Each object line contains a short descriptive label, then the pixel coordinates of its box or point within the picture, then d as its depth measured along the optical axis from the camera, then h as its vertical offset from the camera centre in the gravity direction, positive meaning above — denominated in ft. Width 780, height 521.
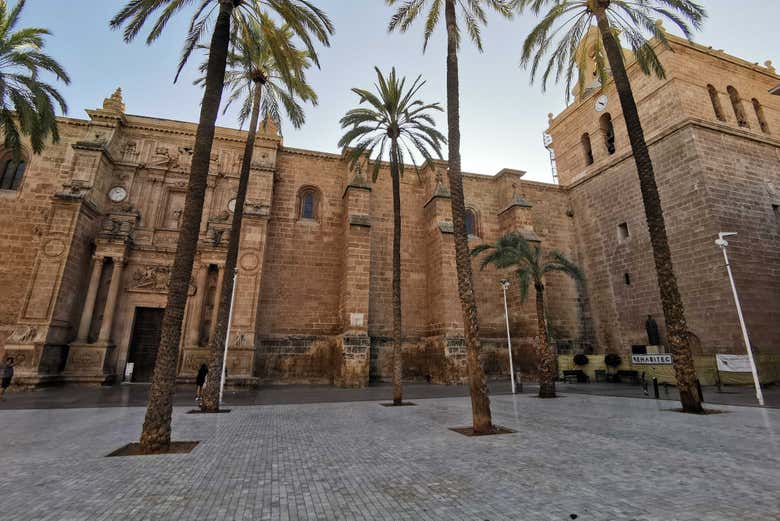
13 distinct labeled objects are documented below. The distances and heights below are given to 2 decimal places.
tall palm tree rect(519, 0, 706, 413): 30.63 +27.99
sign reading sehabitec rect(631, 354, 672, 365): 51.01 +0.27
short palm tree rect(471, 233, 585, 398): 42.37 +11.85
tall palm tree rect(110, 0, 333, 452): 19.81 +12.13
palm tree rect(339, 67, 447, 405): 44.14 +28.58
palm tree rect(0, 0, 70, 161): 42.37 +31.02
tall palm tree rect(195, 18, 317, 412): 32.86 +30.61
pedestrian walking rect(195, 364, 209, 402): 39.19 -2.11
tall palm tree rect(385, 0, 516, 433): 23.98 +13.67
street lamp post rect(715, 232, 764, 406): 32.81 +0.54
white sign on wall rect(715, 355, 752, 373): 46.03 -0.24
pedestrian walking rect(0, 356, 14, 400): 37.63 -1.39
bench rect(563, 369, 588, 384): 63.93 -2.59
